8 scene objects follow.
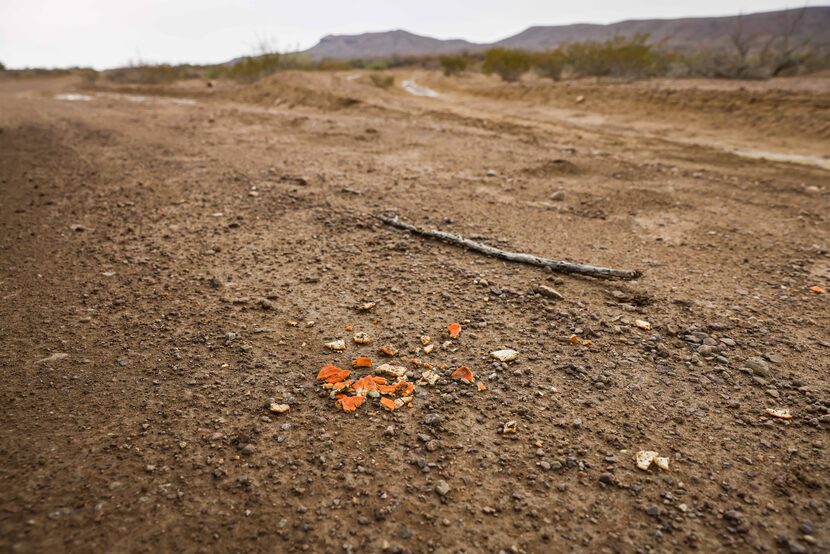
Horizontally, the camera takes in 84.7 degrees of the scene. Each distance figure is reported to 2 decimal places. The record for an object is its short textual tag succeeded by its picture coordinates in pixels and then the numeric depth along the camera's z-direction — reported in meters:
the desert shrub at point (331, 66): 28.50
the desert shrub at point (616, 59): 15.74
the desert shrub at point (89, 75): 22.31
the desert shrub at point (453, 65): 24.53
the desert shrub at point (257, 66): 18.86
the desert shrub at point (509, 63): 19.48
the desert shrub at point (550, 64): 18.39
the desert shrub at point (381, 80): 17.12
